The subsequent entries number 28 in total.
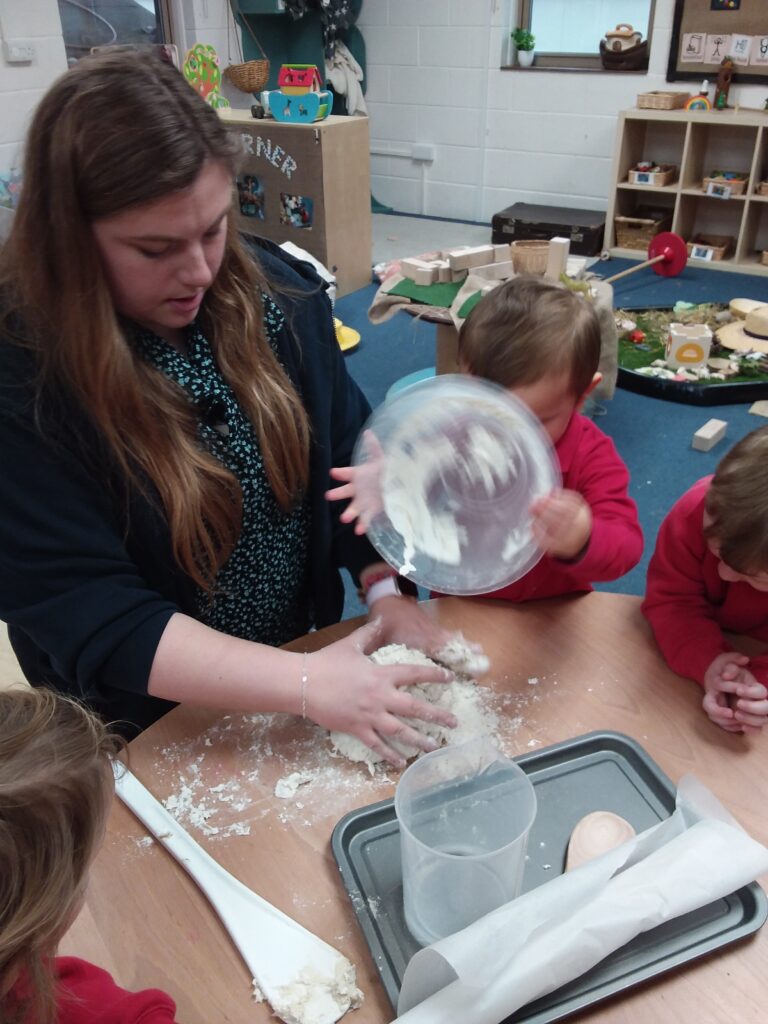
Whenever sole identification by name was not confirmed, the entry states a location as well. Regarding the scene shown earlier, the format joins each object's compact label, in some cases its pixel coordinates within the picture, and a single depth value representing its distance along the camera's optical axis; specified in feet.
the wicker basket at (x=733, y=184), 13.05
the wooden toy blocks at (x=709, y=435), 8.71
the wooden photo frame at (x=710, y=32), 12.63
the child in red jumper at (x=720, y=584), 2.89
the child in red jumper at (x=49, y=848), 1.66
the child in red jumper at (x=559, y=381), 3.60
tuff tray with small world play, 9.70
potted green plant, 14.80
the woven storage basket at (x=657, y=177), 13.67
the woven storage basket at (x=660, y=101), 13.16
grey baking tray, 2.13
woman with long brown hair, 2.54
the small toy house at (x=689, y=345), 9.73
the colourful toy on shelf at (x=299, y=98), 12.10
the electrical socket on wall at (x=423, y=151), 16.49
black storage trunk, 14.11
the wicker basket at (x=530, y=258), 8.71
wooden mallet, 12.78
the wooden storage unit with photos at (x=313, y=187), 12.23
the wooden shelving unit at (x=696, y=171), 13.06
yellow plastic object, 11.28
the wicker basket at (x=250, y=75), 13.61
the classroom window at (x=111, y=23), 12.55
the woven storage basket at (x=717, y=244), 13.71
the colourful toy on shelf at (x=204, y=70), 11.66
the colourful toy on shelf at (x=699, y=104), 13.03
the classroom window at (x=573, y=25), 14.17
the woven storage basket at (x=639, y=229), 14.11
